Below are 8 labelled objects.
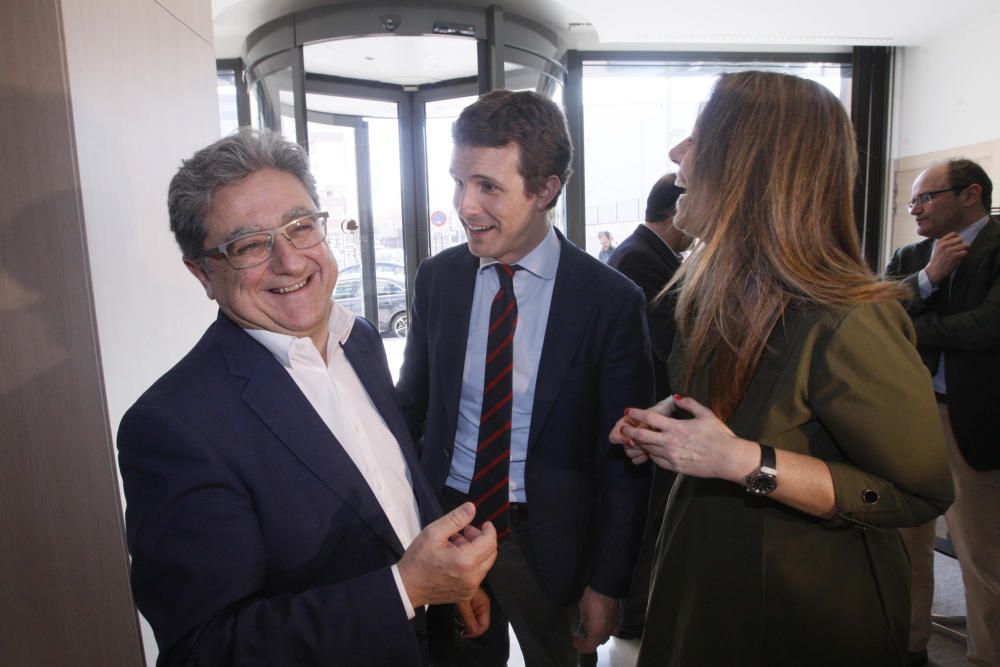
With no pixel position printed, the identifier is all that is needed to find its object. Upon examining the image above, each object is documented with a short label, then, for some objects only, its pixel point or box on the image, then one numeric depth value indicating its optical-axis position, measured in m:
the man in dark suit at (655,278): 2.46
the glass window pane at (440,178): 4.99
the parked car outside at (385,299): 5.22
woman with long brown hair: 1.06
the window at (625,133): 5.47
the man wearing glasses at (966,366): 2.38
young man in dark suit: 1.57
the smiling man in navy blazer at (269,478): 0.87
